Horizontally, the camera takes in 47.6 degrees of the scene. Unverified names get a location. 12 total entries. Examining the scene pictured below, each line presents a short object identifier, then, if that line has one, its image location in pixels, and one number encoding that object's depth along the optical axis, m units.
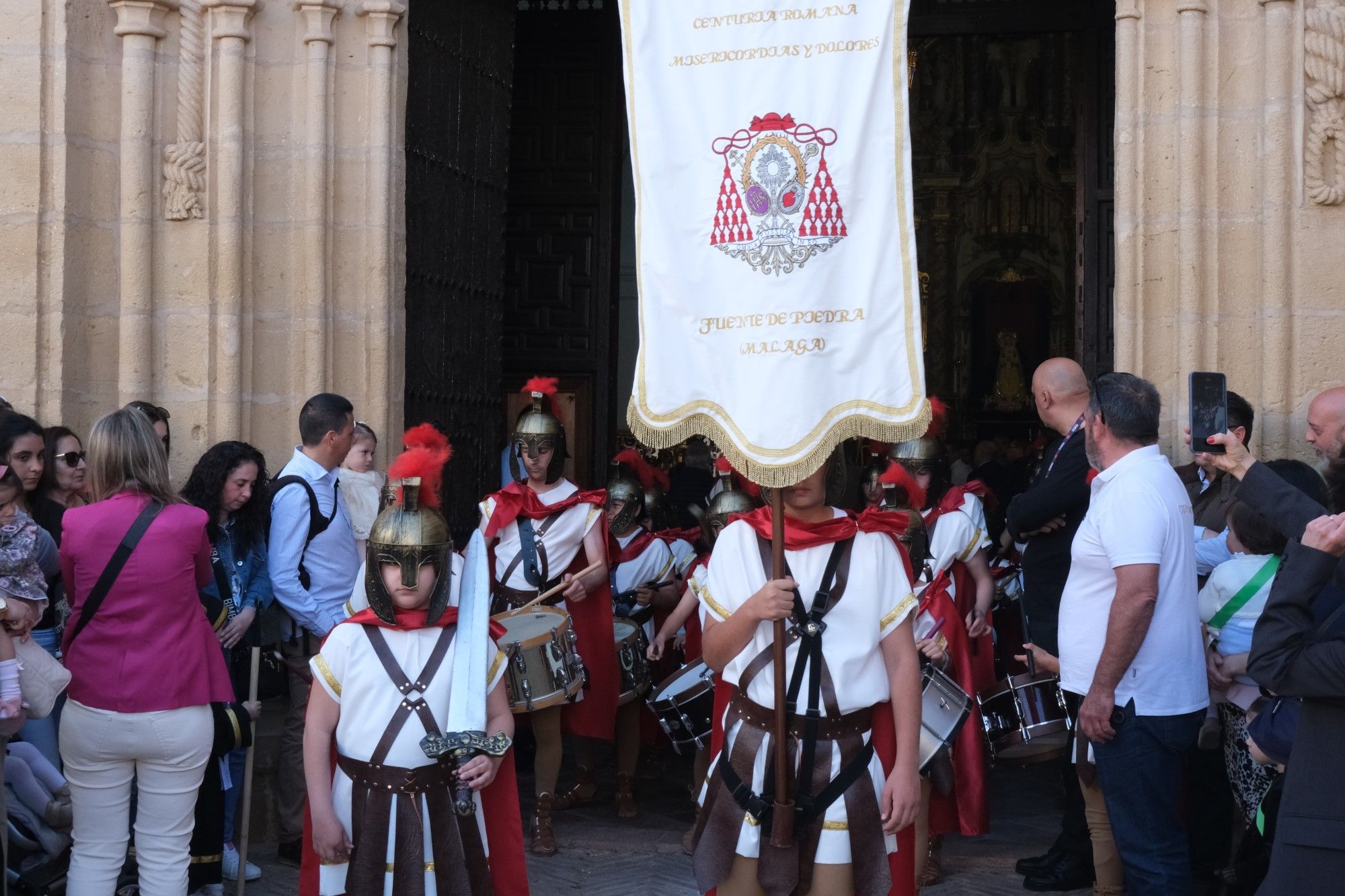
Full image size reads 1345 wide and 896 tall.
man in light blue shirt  5.88
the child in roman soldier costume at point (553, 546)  6.78
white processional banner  3.91
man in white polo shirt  4.57
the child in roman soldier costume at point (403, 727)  4.06
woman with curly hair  5.82
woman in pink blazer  4.69
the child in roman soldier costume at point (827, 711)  3.93
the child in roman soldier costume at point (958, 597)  6.05
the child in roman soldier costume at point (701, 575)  6.76
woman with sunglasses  5.84
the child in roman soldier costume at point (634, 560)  7.74
